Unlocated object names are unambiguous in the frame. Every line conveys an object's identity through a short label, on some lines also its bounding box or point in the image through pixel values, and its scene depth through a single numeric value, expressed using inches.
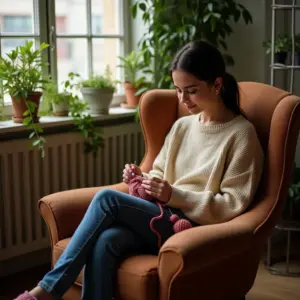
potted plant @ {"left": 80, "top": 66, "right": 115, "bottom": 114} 121.5
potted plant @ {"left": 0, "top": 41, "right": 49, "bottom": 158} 107.4
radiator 110.1
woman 79.7
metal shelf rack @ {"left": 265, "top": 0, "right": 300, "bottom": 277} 111.2
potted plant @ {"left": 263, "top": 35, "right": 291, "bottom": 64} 117.4
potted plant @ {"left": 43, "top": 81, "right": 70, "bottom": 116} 116.5
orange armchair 75.1
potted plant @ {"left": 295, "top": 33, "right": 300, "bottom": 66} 115.9
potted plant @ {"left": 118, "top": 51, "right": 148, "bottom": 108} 129.3
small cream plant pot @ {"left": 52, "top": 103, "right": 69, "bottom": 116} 118.1
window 116.0
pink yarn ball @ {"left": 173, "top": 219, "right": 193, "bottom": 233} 83.3
